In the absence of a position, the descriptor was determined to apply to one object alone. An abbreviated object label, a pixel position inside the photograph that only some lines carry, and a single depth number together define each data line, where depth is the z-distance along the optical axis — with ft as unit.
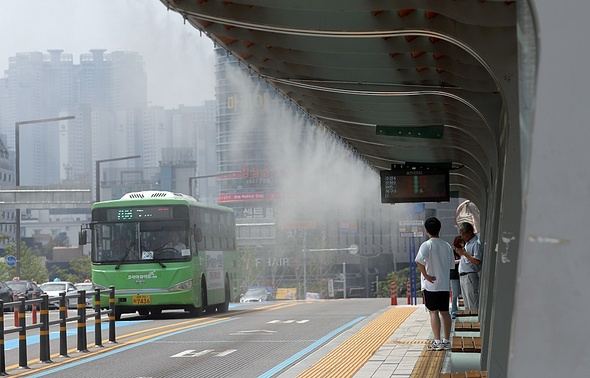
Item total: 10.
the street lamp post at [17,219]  176.37
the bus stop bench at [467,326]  46.29
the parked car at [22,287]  164.35
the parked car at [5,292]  147.83
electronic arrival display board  69.26
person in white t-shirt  48.62
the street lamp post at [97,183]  194.47
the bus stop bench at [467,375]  27.91
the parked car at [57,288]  164.14
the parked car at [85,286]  177.06
